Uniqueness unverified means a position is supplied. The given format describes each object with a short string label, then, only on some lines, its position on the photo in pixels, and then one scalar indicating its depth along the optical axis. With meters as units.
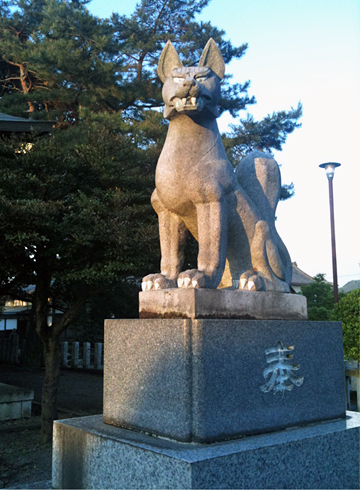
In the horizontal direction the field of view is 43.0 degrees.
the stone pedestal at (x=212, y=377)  2.50
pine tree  6.39
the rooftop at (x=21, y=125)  7.55
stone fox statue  3.00
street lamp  10.66
